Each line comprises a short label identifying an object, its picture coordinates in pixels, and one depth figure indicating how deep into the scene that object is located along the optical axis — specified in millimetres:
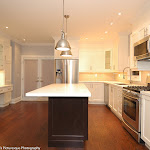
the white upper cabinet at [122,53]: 5152
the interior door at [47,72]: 6680
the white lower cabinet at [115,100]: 3749
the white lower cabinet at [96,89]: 5824
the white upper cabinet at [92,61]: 6199
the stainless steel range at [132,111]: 2580
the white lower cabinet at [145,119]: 2289
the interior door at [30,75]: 6707
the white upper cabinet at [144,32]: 2838
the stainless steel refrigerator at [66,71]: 5496
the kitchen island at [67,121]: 2422
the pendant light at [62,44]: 2795
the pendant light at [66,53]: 3768
